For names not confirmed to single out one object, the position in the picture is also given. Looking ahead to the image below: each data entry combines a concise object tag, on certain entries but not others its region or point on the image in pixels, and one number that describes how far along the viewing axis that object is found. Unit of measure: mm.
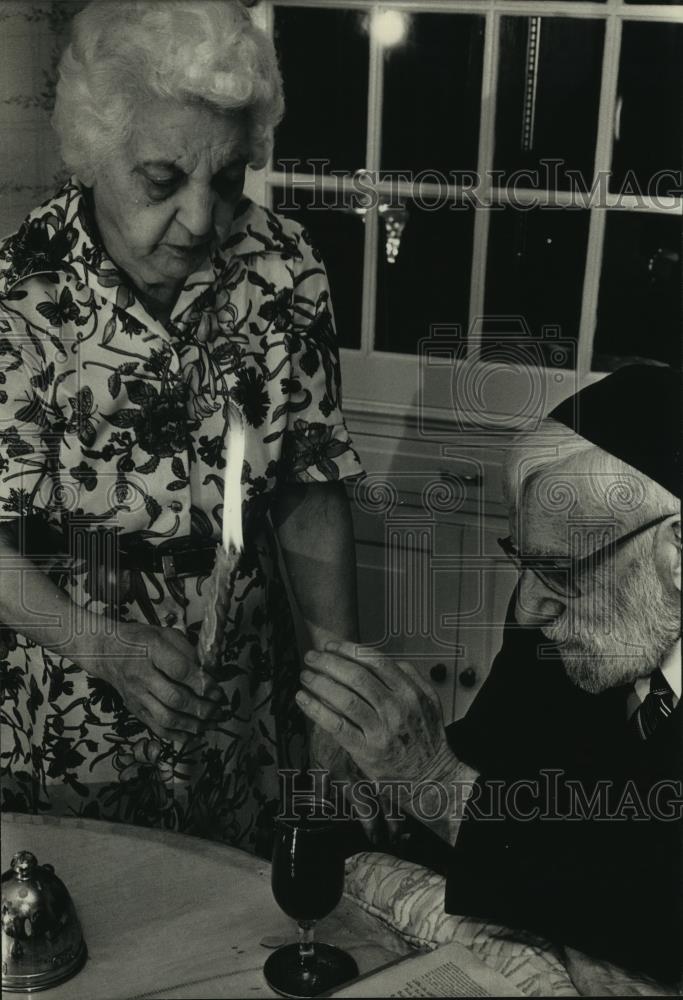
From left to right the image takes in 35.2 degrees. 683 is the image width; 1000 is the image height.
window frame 1333
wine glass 1277
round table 1323
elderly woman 1321
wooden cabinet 1451
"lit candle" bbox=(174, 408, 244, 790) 1451
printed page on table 1268
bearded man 1358
